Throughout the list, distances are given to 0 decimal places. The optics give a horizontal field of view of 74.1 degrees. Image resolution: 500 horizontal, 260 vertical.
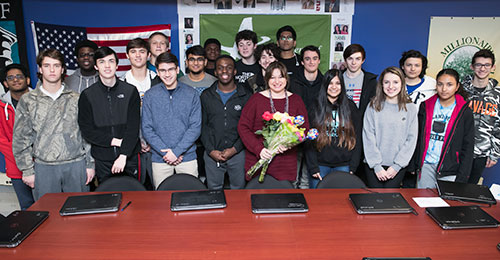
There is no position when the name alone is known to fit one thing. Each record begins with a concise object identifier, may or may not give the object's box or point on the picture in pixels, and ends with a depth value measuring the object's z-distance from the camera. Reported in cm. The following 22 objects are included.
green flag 448
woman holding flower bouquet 288
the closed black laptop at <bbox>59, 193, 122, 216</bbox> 196
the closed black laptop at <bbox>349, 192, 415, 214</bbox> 197
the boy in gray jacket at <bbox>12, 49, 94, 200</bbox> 270
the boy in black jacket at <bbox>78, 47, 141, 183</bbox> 281
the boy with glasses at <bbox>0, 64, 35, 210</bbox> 318
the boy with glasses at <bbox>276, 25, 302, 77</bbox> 381
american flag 446
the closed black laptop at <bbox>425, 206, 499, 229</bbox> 181
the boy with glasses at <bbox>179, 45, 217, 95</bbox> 338
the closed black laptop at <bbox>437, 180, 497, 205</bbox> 215
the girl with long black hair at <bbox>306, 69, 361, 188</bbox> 295
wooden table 160
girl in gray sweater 288
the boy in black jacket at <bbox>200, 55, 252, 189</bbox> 311
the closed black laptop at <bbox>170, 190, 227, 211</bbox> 201
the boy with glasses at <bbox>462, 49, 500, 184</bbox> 326
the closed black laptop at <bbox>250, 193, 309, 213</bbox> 197
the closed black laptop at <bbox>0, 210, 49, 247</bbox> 165
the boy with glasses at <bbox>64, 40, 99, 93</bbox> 338
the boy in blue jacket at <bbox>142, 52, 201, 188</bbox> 299
